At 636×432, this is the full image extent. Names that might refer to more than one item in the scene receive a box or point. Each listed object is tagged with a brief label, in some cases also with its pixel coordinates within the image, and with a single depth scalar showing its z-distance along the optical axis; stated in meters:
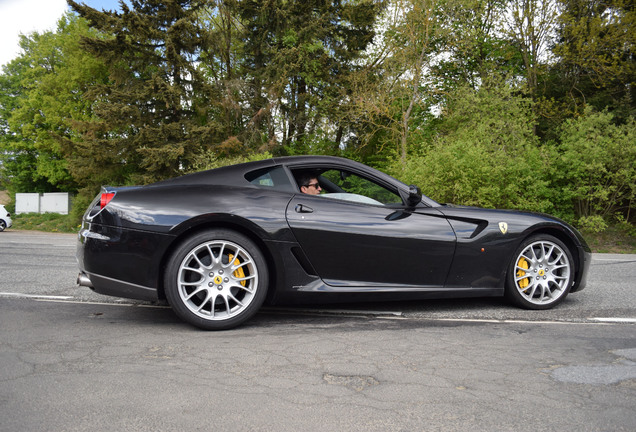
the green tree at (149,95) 25.56
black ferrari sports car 3.72
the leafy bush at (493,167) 14.97
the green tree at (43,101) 35.44
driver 4.20
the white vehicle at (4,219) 24.72
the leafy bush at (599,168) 15.88
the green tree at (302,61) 26.56
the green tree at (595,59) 22.12
